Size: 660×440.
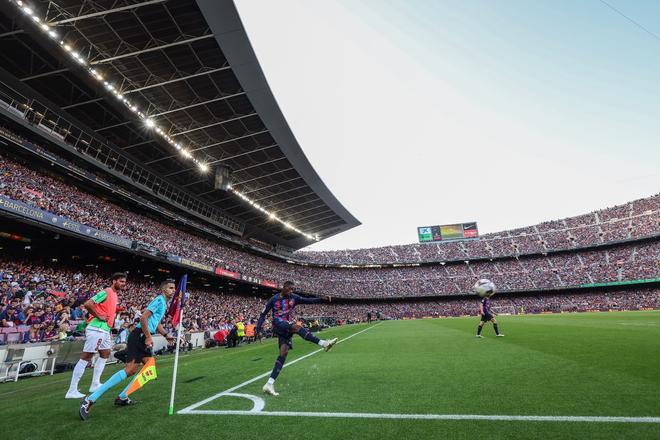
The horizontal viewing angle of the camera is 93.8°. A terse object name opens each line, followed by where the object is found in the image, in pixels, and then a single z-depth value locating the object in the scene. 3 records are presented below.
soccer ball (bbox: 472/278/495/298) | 11.41
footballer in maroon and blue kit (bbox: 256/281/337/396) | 5.75
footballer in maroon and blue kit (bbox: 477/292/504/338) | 12.64
